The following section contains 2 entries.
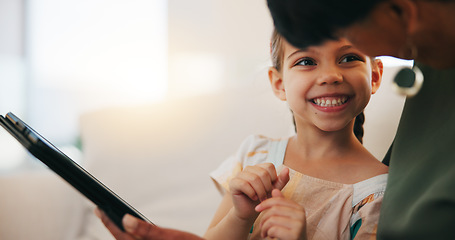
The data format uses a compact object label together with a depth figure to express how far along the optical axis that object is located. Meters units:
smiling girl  0.81
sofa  1.36
